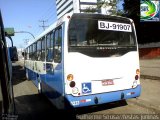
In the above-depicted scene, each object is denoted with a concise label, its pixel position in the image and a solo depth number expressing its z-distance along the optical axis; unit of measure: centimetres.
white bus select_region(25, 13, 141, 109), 349
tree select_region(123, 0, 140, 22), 1702
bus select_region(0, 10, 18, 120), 162
